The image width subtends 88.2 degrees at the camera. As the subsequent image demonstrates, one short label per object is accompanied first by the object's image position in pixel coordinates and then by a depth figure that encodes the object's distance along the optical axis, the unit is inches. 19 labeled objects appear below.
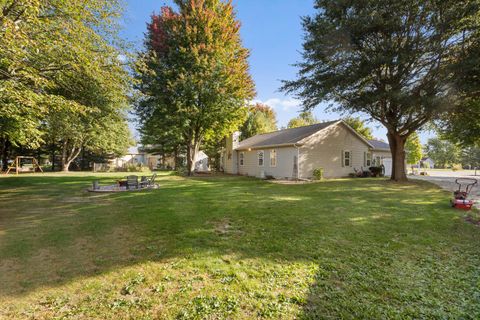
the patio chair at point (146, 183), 542.8
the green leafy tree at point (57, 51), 236.8
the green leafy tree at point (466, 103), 468.4
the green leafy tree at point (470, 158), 2271.9
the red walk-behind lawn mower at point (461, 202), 326.7
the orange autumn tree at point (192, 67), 738.2
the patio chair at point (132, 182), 514.1
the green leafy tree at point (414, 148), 1310.3
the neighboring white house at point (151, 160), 1494.8
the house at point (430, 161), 2896.7
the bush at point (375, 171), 823.1
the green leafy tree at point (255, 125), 1328.7
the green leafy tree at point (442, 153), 2539.4
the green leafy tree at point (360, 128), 1497.2
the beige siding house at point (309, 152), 714.8
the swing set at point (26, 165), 1134.7
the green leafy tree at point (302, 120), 1744.6
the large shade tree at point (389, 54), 501.4
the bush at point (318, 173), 697.0
